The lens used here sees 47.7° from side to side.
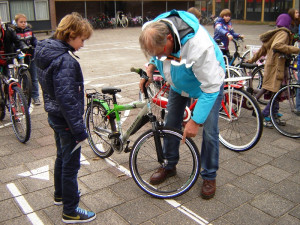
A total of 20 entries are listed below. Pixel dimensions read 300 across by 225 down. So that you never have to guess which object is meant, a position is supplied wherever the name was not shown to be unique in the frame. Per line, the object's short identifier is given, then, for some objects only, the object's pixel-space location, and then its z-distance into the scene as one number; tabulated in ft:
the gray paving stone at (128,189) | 11.18
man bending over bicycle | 8.55
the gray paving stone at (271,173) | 12.21
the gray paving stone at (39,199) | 10.64
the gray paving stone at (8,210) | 10.10
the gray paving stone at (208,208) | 10.05
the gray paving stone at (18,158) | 13.71
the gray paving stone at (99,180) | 11.90
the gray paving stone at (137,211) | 9.94
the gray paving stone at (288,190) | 10.94
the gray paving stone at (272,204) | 10.19
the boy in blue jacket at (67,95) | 8.66
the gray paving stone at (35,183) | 11.77
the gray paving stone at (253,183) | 11.48
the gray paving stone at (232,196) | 10.69
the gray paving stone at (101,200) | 10.58
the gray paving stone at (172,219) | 9.75
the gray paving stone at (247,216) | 9.73
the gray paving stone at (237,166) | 12.76
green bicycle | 10.84
